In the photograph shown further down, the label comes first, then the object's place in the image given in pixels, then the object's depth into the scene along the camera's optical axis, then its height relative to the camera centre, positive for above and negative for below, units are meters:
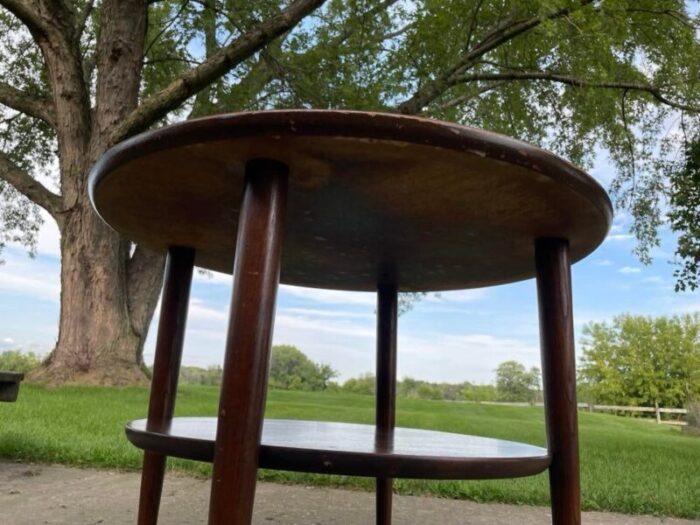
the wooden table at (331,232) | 0.75 +0.33
